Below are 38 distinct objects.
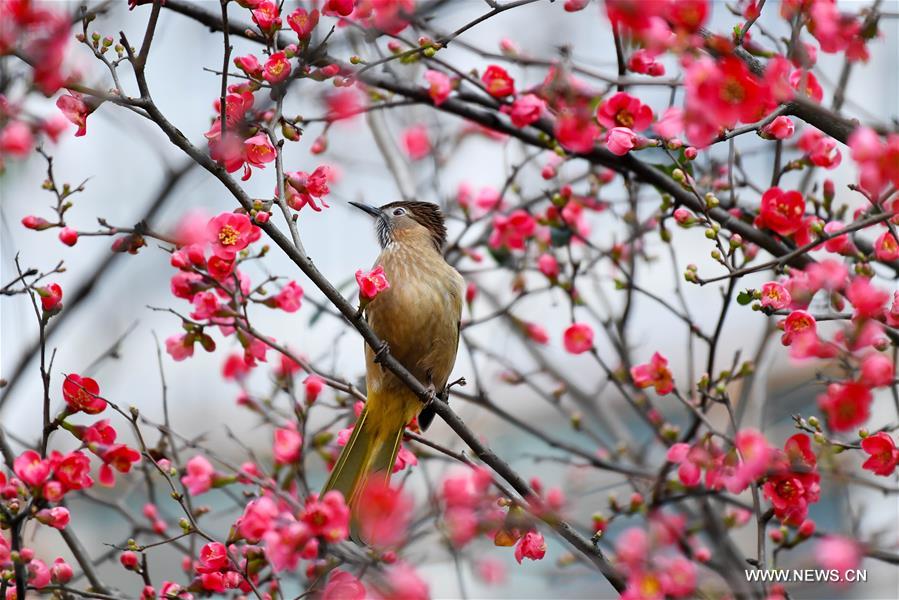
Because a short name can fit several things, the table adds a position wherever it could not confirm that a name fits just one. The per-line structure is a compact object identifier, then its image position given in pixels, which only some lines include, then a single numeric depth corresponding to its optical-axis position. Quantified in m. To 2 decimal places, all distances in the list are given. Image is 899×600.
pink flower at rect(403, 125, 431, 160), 10.96
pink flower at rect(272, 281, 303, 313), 6.69
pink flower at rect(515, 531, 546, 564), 5.54
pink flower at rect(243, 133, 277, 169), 5.59
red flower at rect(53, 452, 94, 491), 5.25
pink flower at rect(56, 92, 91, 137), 5.29
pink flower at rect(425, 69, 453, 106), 7.26
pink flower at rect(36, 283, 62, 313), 5.63
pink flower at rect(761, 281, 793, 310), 5.55
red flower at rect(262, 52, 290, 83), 5.53
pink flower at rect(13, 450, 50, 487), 5.08
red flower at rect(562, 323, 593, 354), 7.90
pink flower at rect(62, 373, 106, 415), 5.58
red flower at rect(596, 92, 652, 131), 6.18
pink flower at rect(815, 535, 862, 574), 4.18
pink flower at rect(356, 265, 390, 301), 5.93
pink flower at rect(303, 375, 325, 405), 7.19
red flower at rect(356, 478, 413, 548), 4.42
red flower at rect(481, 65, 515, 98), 7.23
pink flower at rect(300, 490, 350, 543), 4.67
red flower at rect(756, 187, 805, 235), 6.28
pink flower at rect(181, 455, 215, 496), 5.93
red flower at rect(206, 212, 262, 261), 5.85
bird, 7.08
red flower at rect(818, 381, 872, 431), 4.68
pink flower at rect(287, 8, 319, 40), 5.60
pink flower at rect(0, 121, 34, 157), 5.64
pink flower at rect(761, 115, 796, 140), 5.48
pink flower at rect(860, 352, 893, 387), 4.64
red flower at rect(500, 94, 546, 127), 7.04
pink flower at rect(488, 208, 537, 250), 8.59
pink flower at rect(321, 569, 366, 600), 5.03
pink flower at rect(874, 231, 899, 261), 5.93
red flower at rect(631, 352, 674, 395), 6.90
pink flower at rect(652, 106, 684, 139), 5.52
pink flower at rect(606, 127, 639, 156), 5.70
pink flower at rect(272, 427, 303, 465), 7.06
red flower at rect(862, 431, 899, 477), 5.27
